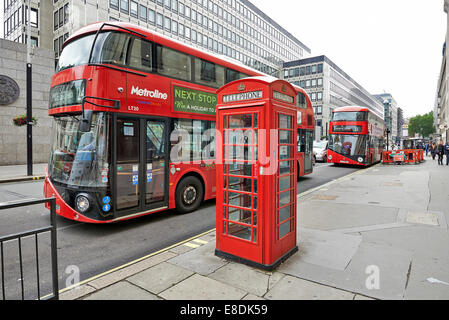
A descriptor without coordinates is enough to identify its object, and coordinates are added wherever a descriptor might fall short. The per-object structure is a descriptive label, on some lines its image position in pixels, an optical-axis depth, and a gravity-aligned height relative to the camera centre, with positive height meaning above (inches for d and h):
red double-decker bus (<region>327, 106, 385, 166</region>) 733.3 +33.8
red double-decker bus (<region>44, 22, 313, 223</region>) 203.5 +20.2
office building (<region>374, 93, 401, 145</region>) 5490.2 +841.5
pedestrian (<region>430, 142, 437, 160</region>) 1068.8 -8.8
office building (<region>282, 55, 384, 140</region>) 2522.1 +633.0
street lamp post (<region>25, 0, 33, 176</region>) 508.7 +56.3
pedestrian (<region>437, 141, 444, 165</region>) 812.6 -12.5
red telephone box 138.3 -11.5
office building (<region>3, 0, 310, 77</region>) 1246.3 +710.3
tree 4161.4 +366.7
